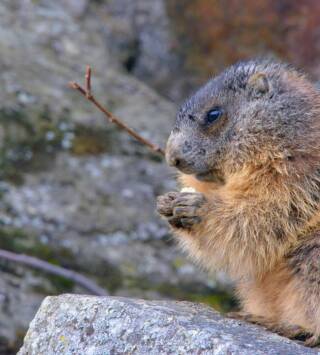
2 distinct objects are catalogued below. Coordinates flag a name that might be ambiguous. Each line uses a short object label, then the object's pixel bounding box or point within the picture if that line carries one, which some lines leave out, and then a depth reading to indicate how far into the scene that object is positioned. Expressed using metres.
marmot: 9.14
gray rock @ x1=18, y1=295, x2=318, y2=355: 7.61
